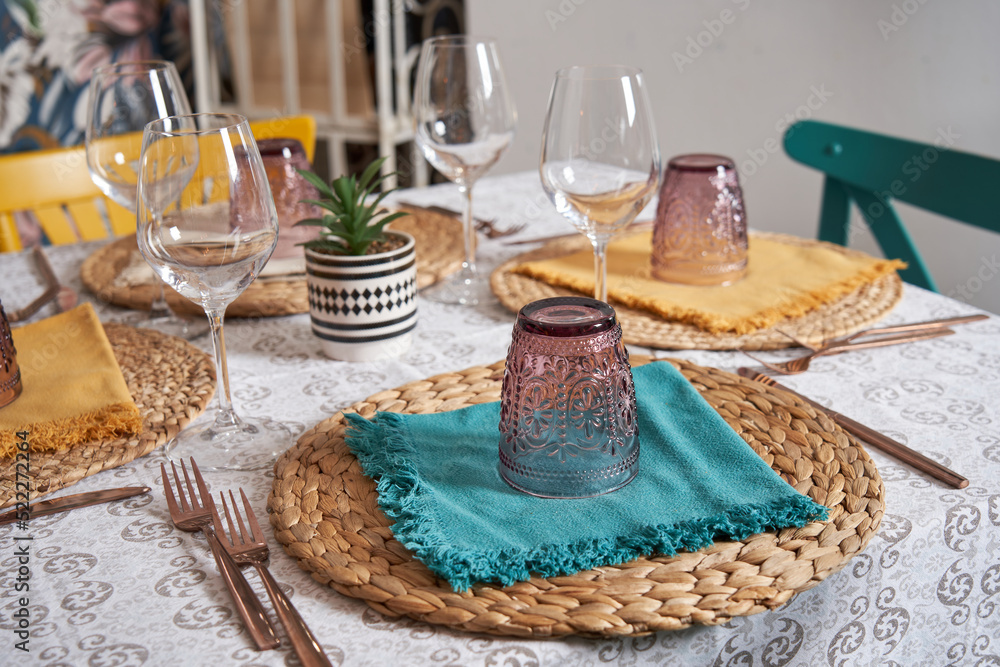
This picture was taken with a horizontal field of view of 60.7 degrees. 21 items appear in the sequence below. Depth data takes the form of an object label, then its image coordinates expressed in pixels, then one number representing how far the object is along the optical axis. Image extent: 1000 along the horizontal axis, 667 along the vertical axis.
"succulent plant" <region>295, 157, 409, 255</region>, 0.82
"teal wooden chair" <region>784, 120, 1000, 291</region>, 1.22
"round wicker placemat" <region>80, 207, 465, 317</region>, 0.96
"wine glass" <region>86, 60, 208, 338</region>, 0.88
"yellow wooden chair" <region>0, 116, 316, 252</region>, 1.39
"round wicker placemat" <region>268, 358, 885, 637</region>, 0.46
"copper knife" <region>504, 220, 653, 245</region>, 1.18
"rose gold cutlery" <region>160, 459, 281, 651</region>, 0.47
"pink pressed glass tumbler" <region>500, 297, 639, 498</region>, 0.55
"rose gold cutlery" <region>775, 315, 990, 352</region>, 0.85
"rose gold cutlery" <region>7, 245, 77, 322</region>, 0.96
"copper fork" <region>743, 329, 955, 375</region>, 0.79
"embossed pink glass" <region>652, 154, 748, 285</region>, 0.96
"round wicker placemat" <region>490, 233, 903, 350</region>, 0.84
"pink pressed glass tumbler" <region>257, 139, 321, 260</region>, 1.04
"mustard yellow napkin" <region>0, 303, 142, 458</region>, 0.67
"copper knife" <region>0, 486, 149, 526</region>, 0.59
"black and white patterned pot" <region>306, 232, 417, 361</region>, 0.82
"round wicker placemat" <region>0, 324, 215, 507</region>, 0.64
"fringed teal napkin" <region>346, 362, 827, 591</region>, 0.50
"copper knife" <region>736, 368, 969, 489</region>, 0.61
